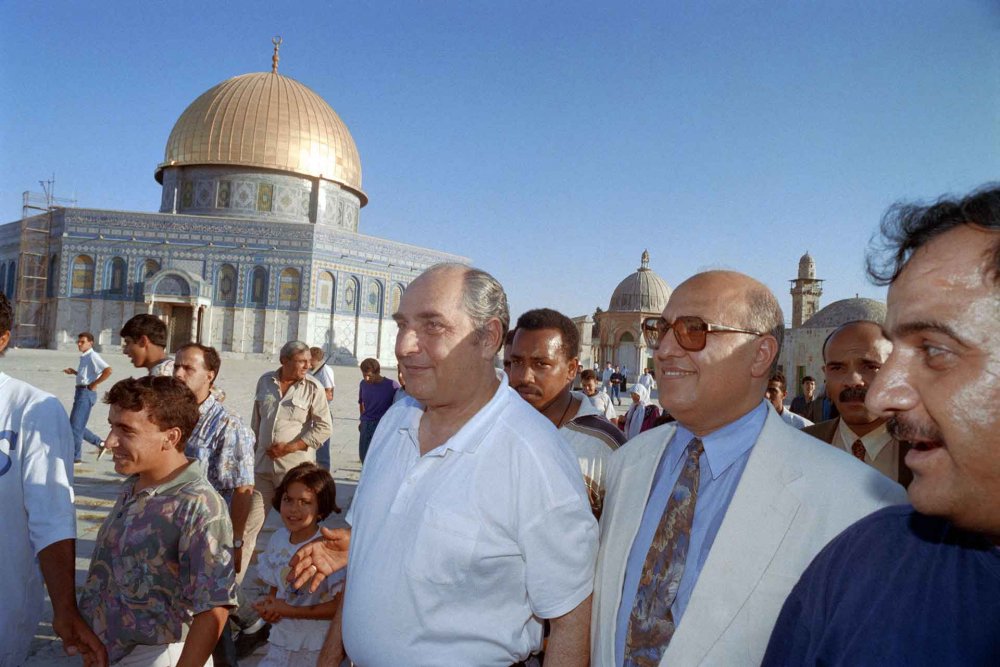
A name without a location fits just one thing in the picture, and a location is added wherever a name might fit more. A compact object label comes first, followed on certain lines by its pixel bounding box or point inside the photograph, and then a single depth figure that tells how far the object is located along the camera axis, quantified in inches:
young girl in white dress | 108.2
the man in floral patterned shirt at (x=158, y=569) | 82.7
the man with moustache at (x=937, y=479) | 37.9
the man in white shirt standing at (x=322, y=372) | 286.4
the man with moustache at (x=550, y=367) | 118.2
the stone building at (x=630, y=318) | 1469.0
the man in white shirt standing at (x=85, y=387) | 288.7
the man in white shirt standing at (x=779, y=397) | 197.6
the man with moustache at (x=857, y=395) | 111.4
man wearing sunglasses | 59.7
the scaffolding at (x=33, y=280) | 1147.3
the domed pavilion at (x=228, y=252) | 1135.6
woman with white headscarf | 223.7
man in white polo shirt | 62.1
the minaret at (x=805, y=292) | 1355.8
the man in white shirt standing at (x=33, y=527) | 83.7
